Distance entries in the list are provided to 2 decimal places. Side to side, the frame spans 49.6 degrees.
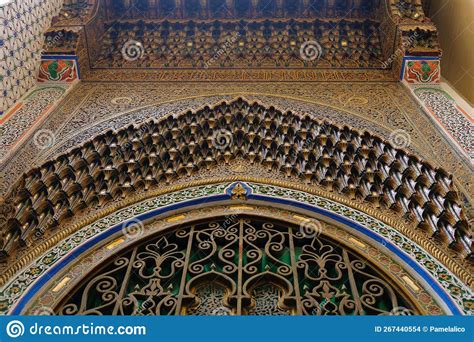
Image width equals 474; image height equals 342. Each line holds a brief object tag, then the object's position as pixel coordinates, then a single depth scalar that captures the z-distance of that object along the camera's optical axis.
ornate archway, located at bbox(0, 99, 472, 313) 3.11
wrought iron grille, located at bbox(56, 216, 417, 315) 2.85
